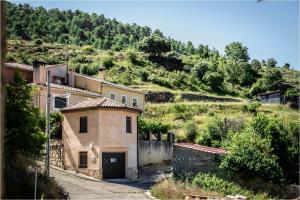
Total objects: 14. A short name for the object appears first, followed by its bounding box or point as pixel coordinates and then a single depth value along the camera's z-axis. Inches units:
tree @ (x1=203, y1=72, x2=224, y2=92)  2264.2
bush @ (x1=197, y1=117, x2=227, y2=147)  1094.8
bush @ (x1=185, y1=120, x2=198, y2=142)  1226.5
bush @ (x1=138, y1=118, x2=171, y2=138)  1060.0
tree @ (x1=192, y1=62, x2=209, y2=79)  2408.3
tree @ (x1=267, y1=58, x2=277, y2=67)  3208.4
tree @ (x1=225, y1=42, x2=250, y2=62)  3254.7
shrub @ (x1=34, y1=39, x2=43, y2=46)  2565.0
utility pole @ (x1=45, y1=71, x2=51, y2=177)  593.3
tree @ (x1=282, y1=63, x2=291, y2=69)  3246.3
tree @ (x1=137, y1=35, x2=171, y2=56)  2651.8
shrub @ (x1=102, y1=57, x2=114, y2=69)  2267.5
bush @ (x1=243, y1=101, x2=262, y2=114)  1699.4
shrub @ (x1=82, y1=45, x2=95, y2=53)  2569.3
